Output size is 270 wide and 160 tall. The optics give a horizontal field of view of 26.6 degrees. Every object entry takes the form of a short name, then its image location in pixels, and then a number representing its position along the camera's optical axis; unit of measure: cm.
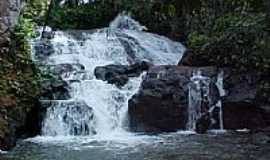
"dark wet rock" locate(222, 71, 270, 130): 1284
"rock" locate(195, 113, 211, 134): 1311
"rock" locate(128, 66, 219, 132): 1316
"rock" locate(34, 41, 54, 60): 1736
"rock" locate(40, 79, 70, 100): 1342
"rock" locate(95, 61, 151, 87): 1445
